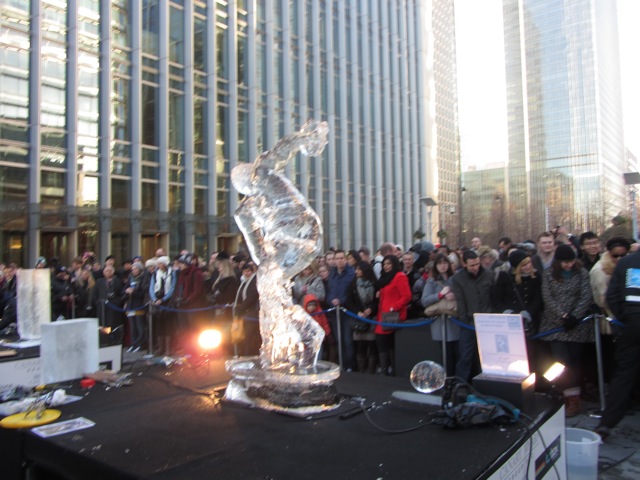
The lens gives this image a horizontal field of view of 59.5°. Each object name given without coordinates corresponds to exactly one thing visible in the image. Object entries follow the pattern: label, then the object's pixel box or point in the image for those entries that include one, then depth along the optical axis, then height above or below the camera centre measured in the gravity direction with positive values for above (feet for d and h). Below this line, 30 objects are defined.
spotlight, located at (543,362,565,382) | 13.61 -2.77
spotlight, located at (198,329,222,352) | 18.19 -2.42
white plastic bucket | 13.74 -4.99
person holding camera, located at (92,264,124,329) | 38.93 -2.15
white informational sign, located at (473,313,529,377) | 13.32 -2.07
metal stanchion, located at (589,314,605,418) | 20.08 -3.65
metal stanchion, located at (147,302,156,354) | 36.37 -3.94
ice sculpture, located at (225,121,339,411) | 14.48 -0.02
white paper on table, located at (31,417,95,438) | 11.55 -3.40
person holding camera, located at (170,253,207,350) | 34.37 -2.13
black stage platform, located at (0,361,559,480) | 9.70 -3.57
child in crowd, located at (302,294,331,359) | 26.68 -2.25
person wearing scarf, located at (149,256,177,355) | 35.96 -2.22
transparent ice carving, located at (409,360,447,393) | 14.57 -3.04
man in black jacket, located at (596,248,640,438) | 16.02 -2.58
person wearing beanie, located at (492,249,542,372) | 21.39 -1.44
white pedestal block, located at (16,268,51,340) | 26.21 -1.56
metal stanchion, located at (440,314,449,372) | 23.35 -3.28
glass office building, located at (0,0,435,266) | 64.13 +21.42
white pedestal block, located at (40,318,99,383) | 17.48 -2.61
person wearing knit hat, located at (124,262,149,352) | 37.91 -2.74
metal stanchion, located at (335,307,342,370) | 26.81 -3.39
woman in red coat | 25.71 -1.69
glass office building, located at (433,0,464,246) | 347.97 +108.10
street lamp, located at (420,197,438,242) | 129.50 +9.17
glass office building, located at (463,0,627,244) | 282.56 +91.10
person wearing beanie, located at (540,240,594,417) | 20.10 -2.02
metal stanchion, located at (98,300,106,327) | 38.81 -3.08
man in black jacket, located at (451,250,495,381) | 22.27 -1.58
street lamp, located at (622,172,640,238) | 50.19 +7.05
